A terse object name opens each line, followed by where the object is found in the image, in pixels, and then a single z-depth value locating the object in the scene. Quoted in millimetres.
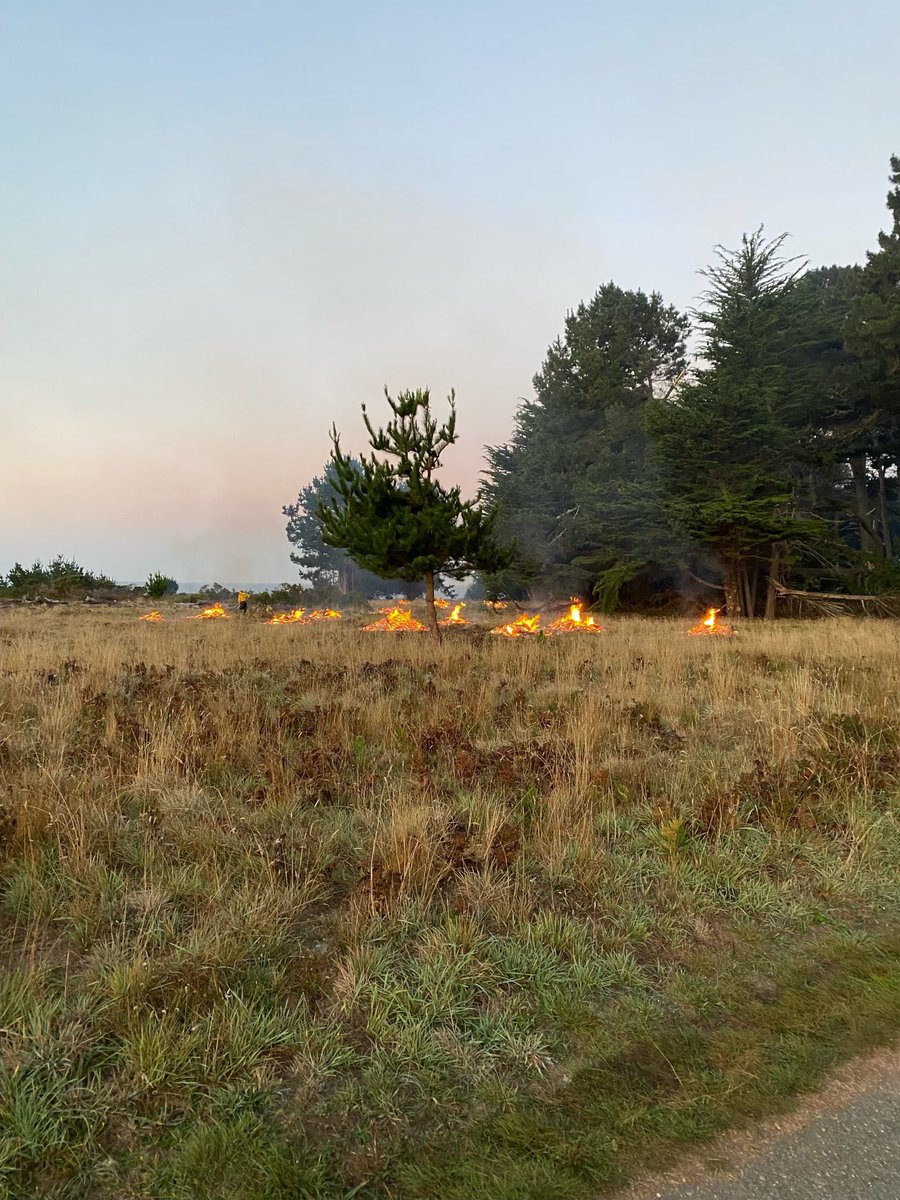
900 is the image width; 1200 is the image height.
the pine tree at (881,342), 20047
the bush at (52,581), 31391
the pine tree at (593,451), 22031
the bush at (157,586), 34625
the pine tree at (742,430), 18156
